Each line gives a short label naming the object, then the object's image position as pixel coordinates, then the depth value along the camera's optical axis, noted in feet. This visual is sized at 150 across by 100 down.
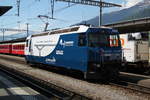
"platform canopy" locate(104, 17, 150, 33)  83.02
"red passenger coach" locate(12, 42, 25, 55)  105.73
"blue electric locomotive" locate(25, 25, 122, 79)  35.46
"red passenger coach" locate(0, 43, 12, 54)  132.82
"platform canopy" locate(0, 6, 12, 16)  23.45
